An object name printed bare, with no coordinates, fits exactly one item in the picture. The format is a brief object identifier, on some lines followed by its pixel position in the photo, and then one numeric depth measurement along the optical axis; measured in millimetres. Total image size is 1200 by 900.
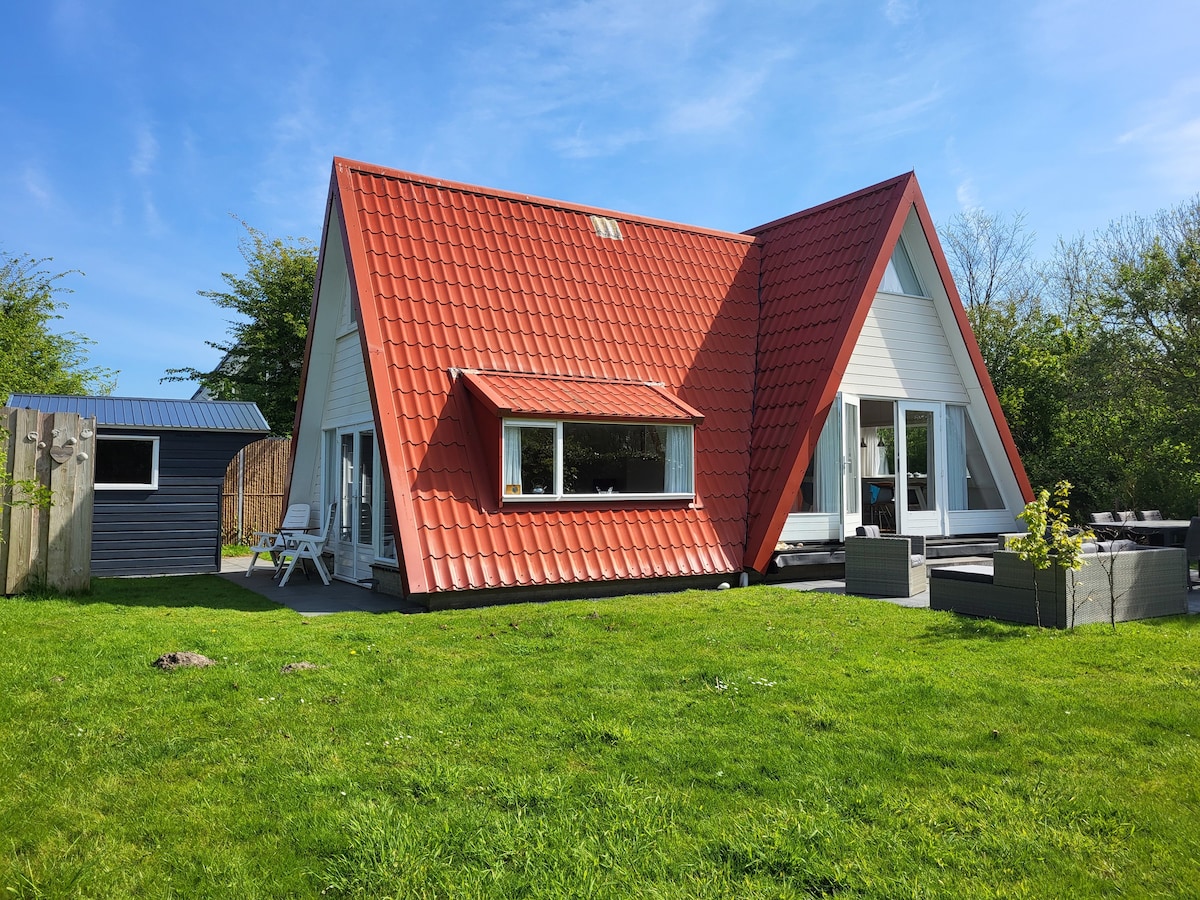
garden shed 13930
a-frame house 10211
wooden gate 9797
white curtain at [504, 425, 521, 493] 10203
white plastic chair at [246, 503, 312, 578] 12430
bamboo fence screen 18656
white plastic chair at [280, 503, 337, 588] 12016
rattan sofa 8055
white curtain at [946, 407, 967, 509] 13930
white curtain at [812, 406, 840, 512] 12805
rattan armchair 10424
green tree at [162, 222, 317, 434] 24750
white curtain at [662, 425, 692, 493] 11594
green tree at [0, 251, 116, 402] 25578
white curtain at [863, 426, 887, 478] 16641
